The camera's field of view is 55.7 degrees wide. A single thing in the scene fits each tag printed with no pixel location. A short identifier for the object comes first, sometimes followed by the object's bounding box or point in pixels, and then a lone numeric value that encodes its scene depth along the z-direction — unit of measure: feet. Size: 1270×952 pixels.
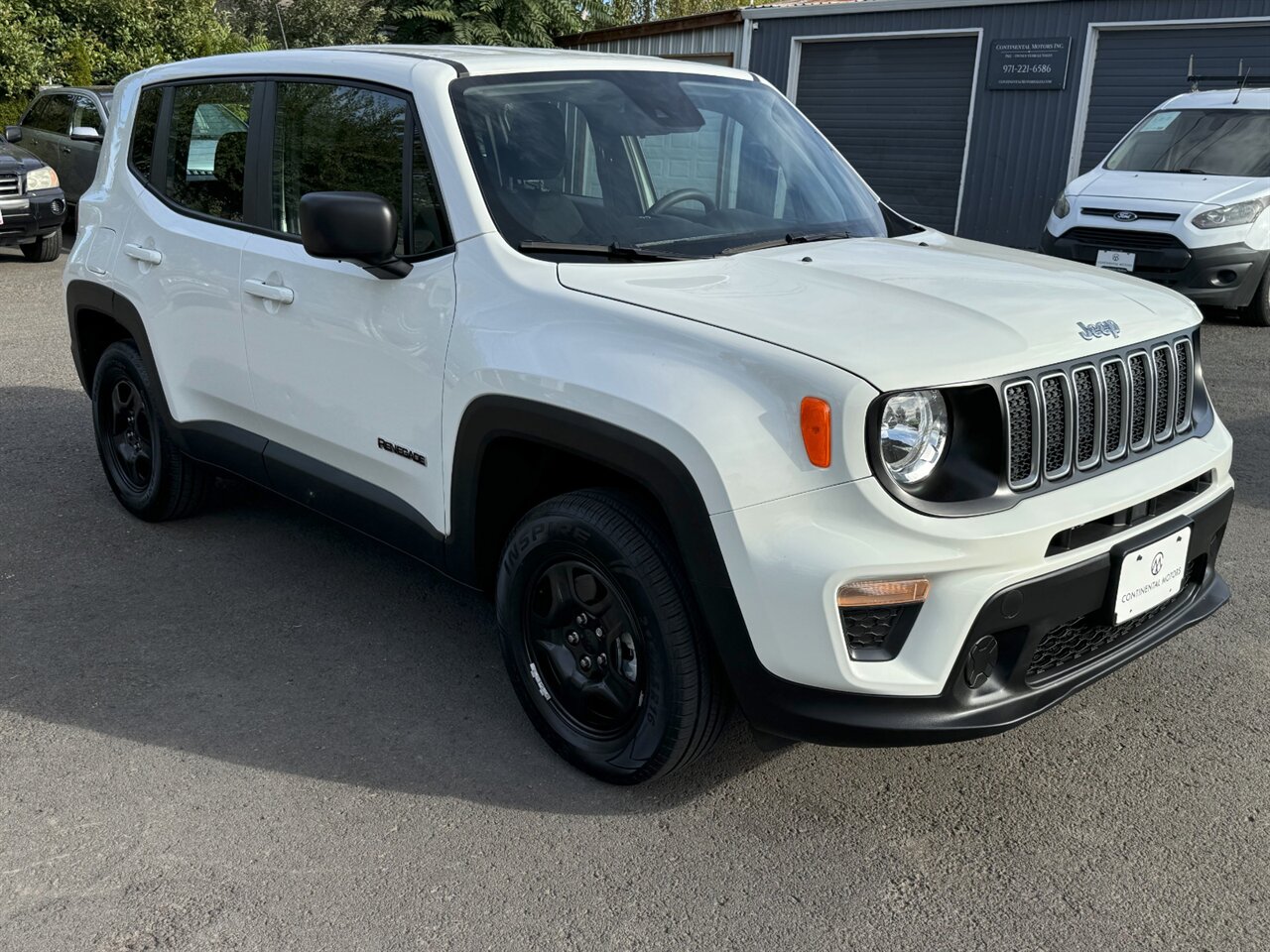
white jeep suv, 8.40
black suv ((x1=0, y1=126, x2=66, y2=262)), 39.55
